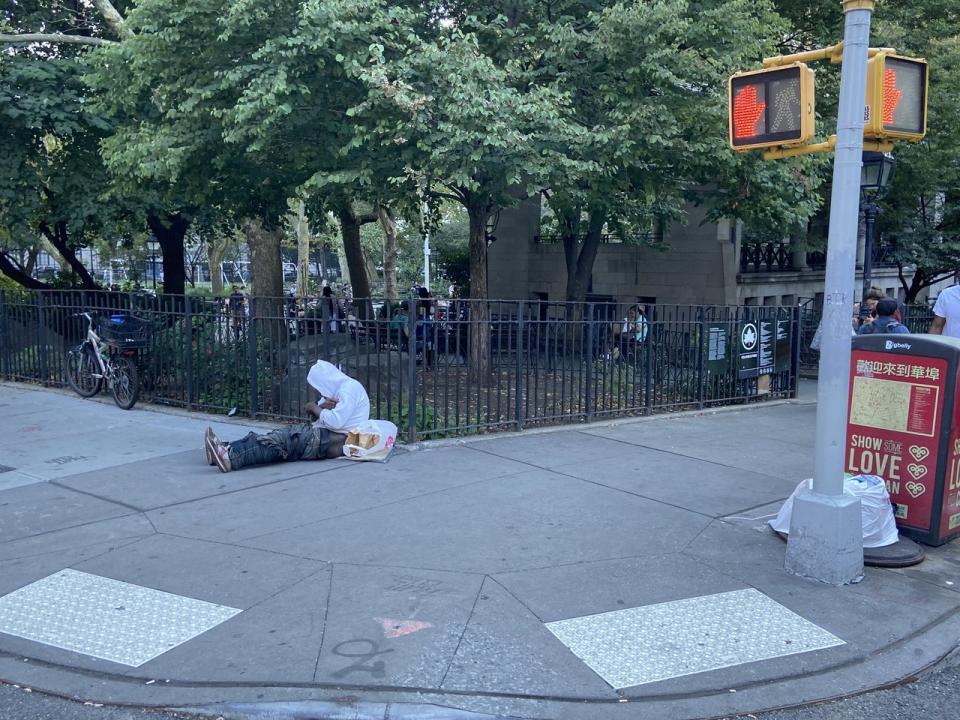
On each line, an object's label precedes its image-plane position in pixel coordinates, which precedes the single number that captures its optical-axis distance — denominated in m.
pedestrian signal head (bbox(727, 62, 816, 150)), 5.27
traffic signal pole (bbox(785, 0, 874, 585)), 5.29
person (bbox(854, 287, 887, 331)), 11.42
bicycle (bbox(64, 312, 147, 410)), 11.12
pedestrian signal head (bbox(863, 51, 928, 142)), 5.24
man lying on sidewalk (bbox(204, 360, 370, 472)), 8.14
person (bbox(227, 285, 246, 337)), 10.24
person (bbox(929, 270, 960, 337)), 8.37
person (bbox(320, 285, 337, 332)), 9.14
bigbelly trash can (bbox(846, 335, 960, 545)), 6.02
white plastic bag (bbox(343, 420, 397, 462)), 8.35
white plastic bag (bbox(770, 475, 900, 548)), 5.98
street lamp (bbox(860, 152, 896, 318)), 11.52
